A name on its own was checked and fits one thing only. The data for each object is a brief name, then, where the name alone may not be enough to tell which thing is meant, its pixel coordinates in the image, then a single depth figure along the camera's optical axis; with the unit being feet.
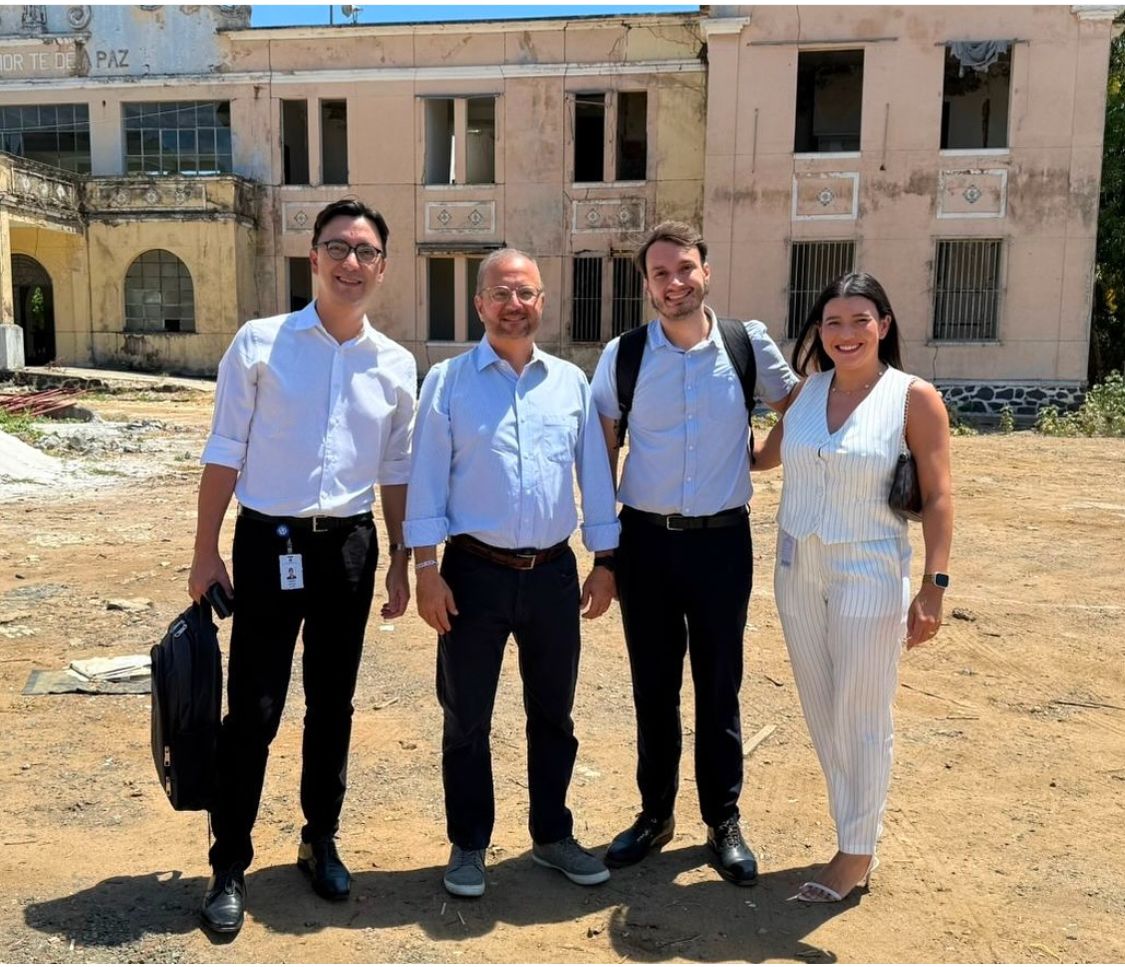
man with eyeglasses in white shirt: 9.89
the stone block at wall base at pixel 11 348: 65.72
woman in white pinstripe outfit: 10.10
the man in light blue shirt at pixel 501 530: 10.21
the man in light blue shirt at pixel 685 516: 10.86
